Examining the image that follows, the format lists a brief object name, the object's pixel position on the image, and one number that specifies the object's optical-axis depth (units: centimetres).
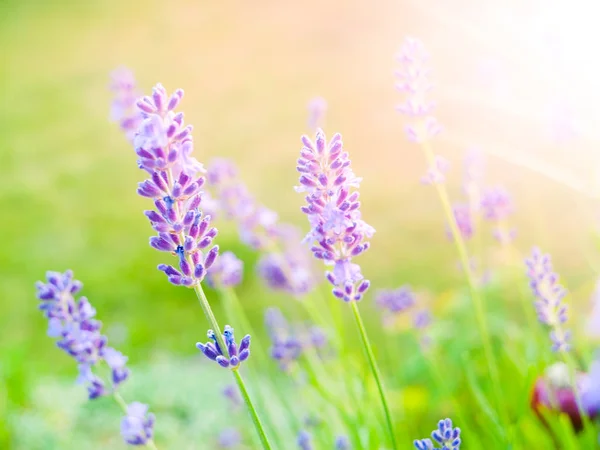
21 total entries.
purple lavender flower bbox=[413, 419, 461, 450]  34
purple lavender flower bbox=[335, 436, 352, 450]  46
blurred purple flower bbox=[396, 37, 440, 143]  39
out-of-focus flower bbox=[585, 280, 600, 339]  45
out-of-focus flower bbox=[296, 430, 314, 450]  45
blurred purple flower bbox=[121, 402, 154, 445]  37
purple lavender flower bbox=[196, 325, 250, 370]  34
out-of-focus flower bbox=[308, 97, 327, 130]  46
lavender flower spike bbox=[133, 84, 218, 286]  33
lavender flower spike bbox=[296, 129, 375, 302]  34
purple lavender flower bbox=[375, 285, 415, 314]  53
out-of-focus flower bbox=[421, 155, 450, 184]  40
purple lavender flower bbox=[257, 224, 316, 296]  51
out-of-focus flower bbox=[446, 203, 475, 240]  48
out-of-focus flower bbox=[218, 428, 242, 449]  65
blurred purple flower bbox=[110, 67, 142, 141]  47
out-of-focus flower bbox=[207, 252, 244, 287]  47
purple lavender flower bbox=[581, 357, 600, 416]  45
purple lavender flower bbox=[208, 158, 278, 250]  50
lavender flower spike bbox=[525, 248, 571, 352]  39
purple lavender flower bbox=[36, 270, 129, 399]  38
